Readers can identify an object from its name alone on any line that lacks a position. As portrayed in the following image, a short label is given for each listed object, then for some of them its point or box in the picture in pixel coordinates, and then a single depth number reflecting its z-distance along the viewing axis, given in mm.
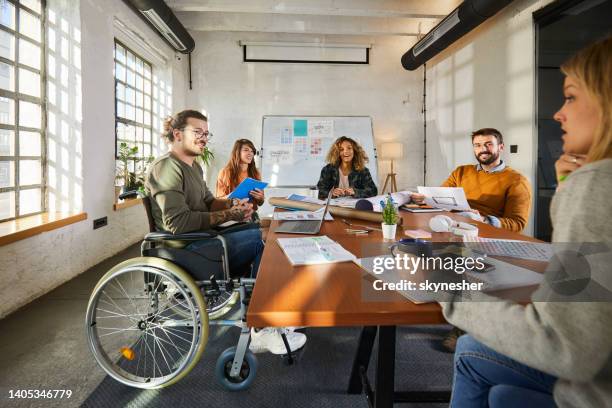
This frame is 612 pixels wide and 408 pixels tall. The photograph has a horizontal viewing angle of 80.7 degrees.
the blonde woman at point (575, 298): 560
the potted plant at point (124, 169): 4375
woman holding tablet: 3648
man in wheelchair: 1848
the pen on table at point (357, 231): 1672
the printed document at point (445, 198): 2268
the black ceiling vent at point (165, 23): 4090
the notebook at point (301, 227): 1673
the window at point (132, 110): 4612
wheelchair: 1544
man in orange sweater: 2533
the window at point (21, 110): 2889
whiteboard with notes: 6352
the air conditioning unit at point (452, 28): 3967
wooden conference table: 804
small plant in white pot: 1568
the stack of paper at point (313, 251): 1185
